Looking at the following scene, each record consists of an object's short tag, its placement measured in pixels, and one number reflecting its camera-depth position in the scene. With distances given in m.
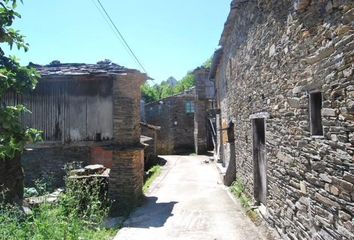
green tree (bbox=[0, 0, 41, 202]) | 2.90
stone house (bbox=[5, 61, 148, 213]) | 9.12
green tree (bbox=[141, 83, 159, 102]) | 39.30
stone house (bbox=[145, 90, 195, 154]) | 27.14
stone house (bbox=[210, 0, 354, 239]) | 3.48
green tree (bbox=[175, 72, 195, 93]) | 45.16
